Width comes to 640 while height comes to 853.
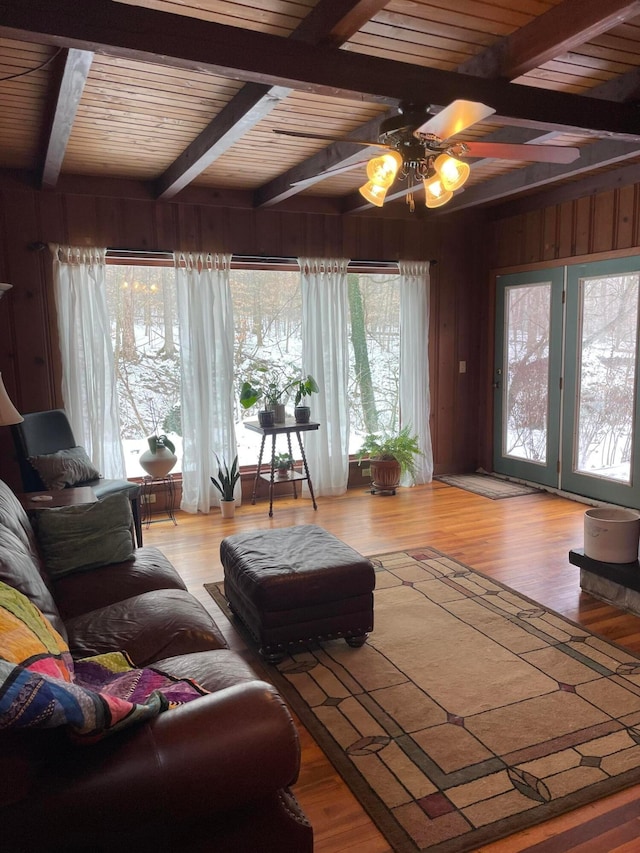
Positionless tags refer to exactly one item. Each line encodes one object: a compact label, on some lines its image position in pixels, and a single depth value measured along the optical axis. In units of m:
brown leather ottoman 2.78
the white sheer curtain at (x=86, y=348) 4.87
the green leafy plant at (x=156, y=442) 5.07
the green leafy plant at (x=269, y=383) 5.54
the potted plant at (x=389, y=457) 5.90
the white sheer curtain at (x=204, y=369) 5.27
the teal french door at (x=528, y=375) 5.81
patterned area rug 1.98
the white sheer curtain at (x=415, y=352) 6.18
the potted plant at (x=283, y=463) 5.63
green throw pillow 2.73
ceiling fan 2.62
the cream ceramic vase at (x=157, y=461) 5.07
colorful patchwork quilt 1.20
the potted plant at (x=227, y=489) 5.30
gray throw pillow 4.15
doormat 5.83
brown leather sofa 1.22
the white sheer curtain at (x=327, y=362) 5.73
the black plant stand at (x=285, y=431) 5.31
